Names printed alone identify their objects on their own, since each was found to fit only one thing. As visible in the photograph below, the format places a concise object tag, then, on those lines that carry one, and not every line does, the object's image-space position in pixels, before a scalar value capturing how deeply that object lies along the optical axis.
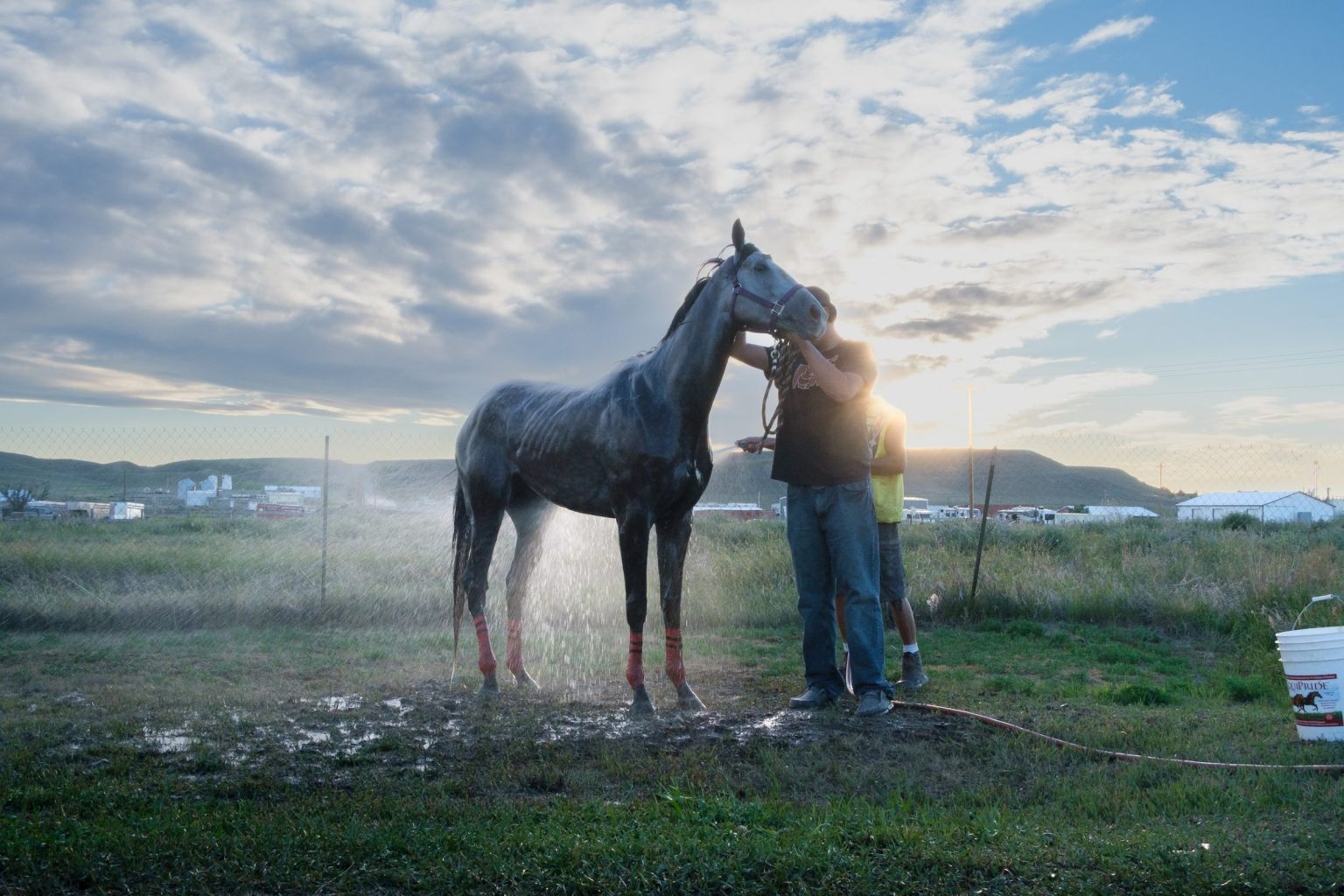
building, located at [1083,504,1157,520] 46.37
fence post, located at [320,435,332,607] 12.38
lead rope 6.06
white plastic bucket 5.07
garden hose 4.53
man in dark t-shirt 5.90
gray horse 5.70
